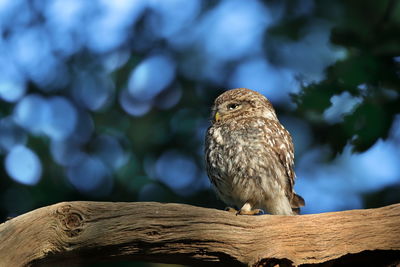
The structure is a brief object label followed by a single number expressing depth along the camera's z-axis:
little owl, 8.80
